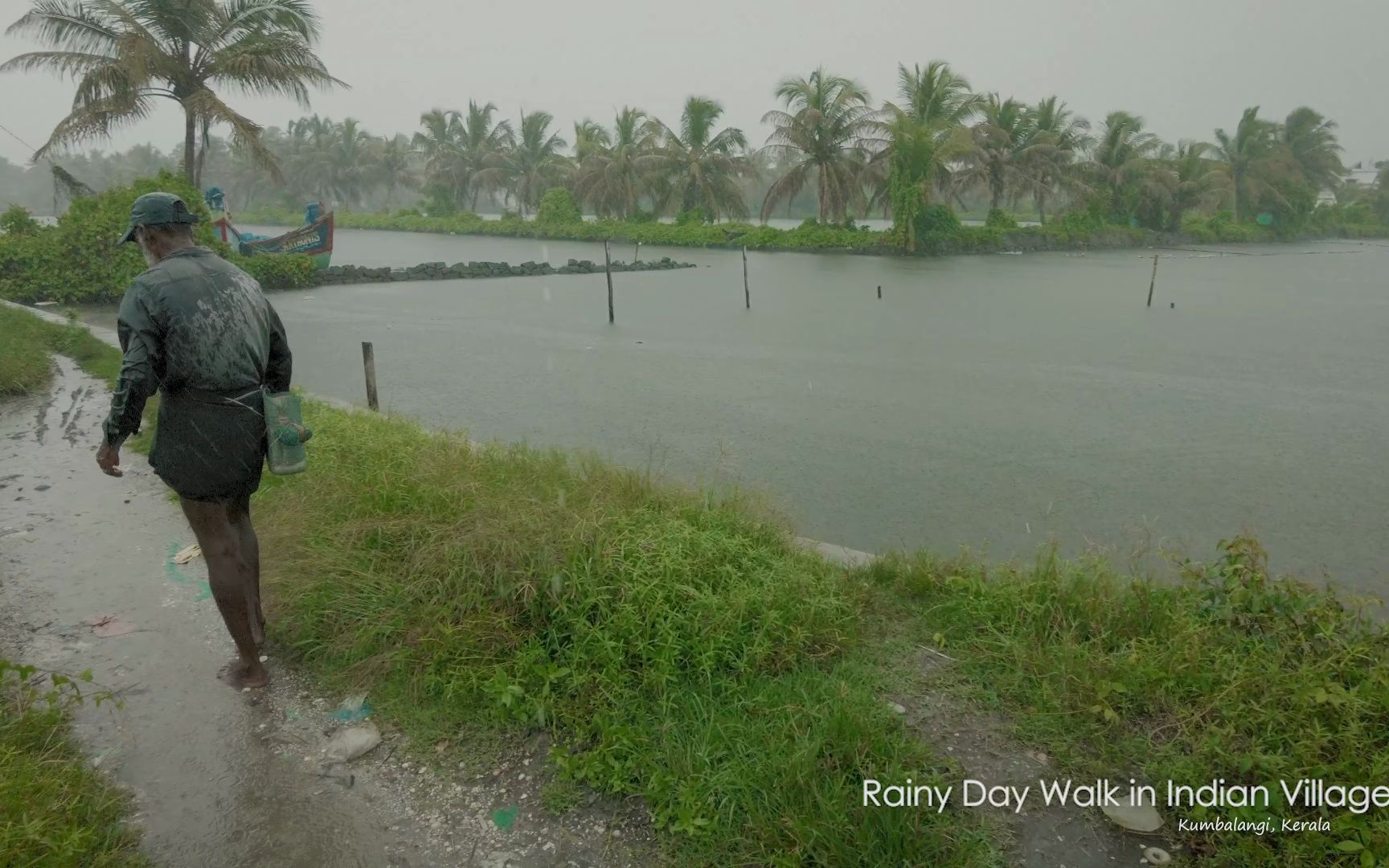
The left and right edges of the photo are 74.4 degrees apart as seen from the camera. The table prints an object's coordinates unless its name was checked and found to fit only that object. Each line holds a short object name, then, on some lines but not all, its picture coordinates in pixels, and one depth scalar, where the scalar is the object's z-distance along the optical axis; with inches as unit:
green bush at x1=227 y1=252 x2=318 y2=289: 768.3
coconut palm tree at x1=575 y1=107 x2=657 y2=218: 1547.7
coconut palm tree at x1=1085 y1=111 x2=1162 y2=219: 1593.3
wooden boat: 853.2
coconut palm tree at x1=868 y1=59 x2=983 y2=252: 1235.9
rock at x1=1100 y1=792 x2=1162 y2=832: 94.0
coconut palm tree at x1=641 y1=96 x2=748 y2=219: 1465.3
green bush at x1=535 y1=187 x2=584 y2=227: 1675.7
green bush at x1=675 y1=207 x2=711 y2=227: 1496.1
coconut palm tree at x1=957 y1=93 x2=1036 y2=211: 1440.7
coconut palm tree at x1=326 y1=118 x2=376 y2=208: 2230.6
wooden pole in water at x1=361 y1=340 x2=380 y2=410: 291.0
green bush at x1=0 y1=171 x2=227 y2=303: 589.3
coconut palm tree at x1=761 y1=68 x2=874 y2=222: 1298.7
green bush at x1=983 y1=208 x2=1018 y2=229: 1477.6
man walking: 111.0
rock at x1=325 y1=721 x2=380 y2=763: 108.1
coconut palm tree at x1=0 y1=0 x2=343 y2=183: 666.8
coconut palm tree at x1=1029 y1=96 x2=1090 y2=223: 1462.8
